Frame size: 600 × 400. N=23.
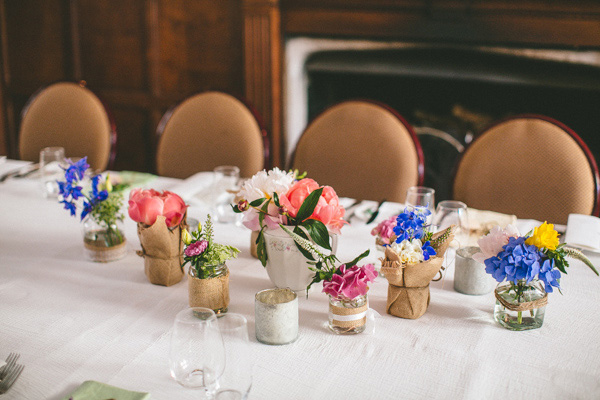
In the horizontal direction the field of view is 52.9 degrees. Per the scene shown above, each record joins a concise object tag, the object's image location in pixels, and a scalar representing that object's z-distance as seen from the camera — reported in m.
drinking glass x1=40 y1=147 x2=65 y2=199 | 1.75
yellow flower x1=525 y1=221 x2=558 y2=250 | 0.93
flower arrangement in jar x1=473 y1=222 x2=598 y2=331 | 0.94
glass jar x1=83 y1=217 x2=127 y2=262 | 1.32
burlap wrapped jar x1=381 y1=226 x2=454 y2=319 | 1.02
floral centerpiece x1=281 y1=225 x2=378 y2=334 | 0.97
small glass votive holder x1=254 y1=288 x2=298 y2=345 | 0.96
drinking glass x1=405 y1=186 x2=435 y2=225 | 1.42
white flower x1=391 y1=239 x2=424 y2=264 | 1.02
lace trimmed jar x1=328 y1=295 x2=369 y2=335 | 1.00
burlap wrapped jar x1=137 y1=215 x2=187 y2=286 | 1.15
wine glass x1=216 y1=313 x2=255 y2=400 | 0.74
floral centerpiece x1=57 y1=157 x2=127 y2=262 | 1.29
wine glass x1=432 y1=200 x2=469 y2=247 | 1.33
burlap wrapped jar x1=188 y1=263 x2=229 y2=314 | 1.05
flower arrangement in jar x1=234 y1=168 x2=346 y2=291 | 1.06
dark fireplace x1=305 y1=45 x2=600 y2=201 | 2.75
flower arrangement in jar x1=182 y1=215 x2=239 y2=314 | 1.04
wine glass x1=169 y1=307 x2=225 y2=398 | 0.75
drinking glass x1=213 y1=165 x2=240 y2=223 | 1.57
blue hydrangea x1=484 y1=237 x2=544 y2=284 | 0.93
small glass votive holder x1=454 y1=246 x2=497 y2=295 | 1.16
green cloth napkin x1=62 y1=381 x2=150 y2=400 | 0.83
